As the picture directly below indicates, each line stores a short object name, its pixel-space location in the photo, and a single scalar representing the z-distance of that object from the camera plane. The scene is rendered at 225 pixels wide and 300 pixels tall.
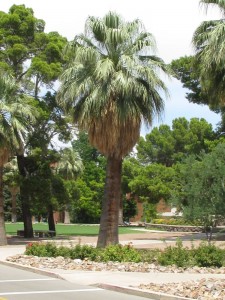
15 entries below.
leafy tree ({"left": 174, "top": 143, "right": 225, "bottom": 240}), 27.16
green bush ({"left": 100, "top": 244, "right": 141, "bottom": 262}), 18.41
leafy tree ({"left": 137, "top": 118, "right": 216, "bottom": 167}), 72.81
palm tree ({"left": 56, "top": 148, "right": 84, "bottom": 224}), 63.85
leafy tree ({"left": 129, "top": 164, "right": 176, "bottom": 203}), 63.44
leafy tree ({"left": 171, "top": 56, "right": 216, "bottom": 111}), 39.66
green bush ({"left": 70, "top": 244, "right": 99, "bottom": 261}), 18.92
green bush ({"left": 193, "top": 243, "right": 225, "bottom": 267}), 17.27
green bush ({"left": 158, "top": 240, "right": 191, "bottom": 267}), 17.18
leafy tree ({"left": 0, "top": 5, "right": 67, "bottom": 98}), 34.84
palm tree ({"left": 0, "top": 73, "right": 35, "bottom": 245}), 29.03
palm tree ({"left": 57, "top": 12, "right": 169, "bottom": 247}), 21.89
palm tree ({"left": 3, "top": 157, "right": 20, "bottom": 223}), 35.81
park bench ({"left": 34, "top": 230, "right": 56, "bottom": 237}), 40.87
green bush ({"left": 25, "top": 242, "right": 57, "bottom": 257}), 20.47
